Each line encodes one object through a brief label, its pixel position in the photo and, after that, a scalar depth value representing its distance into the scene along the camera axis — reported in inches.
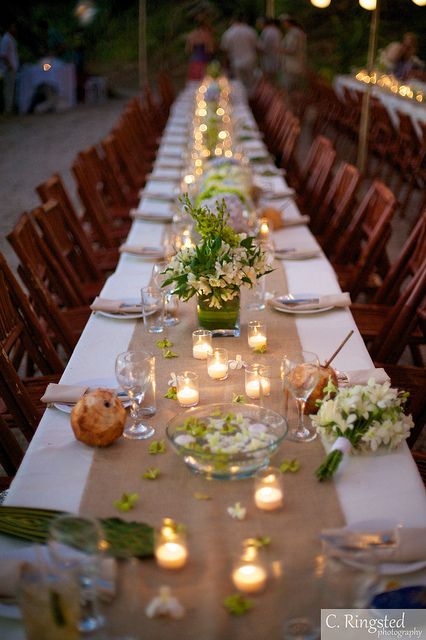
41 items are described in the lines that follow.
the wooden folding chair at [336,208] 192.9
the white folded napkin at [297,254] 147.0
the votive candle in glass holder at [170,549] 60.0
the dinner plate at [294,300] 116.8
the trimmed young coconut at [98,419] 78.9
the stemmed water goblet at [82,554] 52.7
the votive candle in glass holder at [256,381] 87.4
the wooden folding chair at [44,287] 132.0
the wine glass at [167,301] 114.4
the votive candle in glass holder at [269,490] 67.5
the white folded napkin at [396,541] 60.6
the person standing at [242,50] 600.4
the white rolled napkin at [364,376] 90.1
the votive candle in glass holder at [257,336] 103.5
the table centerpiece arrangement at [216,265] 102.0
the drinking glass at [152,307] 111.6
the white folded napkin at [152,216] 179.0
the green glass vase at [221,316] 107.7
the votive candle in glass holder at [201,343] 101.0
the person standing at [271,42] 625.6
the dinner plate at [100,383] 92.7
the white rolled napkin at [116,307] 117.0
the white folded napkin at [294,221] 175.6
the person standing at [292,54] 604.4
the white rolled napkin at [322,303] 117.2
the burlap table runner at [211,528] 55.2
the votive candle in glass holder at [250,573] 55.7
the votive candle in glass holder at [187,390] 88.1
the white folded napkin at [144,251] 148.3
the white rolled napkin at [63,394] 88.2
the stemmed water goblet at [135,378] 82.4
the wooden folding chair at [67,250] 152.9
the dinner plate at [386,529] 61.1
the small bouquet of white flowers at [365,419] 75.9
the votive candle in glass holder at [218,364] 94.7
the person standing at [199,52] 615.5
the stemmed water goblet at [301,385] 80.9
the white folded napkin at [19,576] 56.9
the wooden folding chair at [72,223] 176.1
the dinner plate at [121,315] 116.0
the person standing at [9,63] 564.7
